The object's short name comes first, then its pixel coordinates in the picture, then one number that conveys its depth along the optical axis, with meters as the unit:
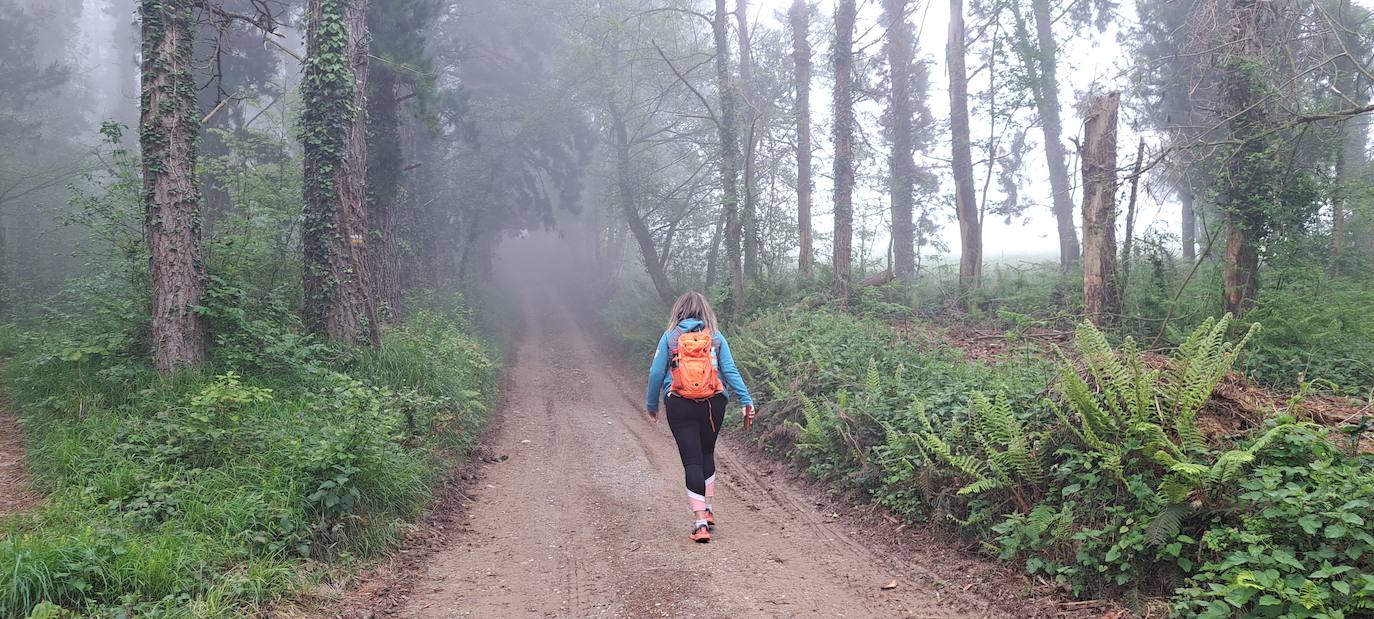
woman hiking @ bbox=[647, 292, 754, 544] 5.82
